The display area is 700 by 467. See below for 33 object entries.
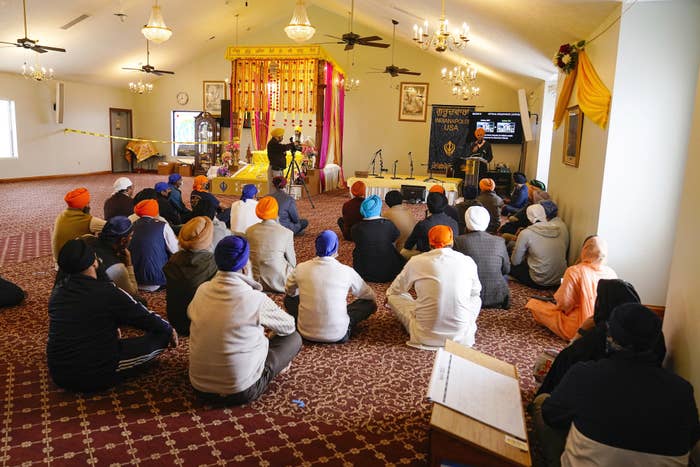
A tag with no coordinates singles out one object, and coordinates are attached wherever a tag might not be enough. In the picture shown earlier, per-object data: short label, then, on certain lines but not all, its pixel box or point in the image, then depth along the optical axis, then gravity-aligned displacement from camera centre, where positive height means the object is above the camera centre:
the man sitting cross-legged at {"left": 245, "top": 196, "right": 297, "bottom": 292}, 4.52 -0.87
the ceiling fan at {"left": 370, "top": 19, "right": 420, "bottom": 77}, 11.04 +1.75
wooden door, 16.64 +0.24
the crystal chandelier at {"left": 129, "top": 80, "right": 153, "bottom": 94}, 14.33 +1.53
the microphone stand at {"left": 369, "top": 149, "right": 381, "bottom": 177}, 14.47 -0.33
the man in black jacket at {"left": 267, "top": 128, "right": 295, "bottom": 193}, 9.18 -0.04
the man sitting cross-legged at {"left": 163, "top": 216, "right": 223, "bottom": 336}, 3.46 -0.80
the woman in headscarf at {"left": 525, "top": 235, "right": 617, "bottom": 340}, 3.64 -0.90
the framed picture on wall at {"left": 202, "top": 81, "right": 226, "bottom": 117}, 16.28 +1.55
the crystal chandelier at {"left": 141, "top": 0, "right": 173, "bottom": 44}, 7.47 +1.62
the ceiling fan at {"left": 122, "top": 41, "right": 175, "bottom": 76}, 11.88 +1.66
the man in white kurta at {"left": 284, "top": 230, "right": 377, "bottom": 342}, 3.42 -0.94
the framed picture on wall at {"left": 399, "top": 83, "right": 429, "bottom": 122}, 14.72 +1.47
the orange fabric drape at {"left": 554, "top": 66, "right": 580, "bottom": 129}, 6.21 +0.79
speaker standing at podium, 11.99 +0.12
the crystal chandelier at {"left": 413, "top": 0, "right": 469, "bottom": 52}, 5.55 +1.34
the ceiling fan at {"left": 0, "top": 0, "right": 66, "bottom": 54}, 8.42 +1.52
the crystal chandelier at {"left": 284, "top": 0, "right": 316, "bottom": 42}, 7.43 +1.74
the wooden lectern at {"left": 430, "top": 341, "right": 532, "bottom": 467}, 1.91 -1.06
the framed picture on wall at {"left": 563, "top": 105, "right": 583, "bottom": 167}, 5.82 +0.30
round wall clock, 16.73 +1.49
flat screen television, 13.13 +0.81
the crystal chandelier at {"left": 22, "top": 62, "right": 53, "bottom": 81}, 11.52 +1.51
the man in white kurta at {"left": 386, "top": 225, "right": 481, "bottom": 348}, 3.41 -0.91
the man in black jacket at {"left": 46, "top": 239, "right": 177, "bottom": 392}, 2.65 -0.97
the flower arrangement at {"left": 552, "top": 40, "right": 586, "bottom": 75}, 5.95 +1.20
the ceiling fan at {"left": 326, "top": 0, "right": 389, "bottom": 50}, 7.27 +1.57
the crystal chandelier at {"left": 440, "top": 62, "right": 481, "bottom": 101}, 13.01 +1.90
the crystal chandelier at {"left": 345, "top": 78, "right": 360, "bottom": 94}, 14.25 +1.86
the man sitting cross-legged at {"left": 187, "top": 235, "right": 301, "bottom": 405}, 2.61 -0.94
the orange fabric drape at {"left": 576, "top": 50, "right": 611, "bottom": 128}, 4.79 +0.66
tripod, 10.33 -0.56
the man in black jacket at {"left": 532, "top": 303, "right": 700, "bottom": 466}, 1.77 -0.83
